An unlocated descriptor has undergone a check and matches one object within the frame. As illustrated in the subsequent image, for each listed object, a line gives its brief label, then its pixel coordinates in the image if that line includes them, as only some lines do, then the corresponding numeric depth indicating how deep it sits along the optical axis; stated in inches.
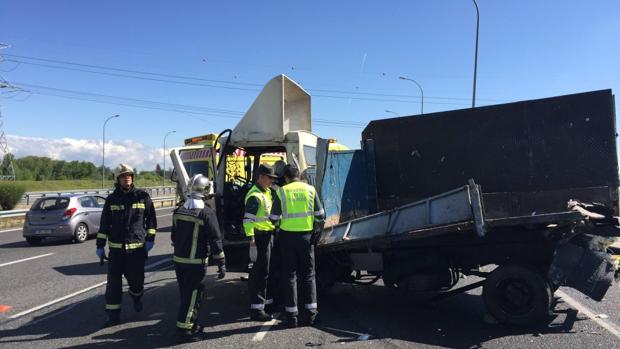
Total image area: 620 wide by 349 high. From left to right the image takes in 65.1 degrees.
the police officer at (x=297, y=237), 219.5
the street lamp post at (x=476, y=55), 757.9
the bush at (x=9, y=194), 948.0
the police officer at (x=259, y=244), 225.8
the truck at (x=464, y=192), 197.0
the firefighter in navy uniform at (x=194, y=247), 200.5
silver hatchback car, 529.0
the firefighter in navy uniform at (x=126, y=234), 228.8
